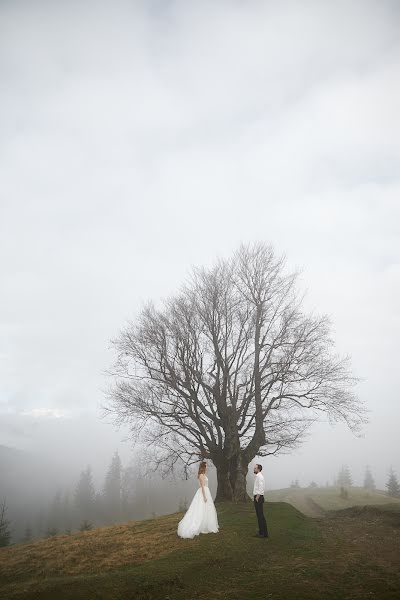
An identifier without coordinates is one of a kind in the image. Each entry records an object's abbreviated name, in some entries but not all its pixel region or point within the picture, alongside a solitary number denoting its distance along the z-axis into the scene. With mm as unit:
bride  12547
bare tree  19453
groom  12125
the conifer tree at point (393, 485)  50209
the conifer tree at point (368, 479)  79350
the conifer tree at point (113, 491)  80875
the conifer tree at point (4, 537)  31603
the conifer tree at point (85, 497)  83875
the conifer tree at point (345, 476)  73188
